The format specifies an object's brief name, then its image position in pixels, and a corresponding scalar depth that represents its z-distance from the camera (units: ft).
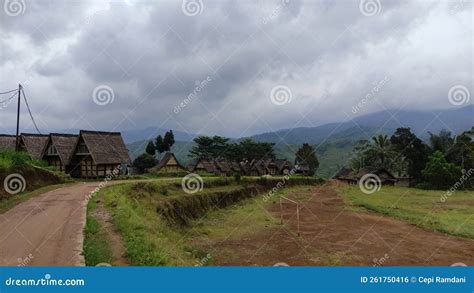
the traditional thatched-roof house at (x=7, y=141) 141.47
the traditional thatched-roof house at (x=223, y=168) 242.23
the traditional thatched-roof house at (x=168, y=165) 197.88
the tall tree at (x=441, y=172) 183.11
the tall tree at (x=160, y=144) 214.69
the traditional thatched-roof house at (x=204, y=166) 237.04
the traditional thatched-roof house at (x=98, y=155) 122.31
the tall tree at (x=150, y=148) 215.92
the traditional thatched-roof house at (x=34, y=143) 132.87
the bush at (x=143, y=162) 195.00
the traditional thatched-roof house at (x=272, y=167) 270.85
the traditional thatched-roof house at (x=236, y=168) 254.72
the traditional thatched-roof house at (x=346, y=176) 278.67
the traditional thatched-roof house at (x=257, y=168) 263.98
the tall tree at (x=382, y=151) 239.71
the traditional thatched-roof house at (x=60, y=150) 126.72
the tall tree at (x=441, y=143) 212.29
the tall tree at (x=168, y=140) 214.07
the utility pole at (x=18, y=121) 102.12
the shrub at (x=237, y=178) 141.58
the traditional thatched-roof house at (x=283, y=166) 279.49
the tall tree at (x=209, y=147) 252.21
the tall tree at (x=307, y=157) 295.85
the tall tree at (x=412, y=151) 218.79
